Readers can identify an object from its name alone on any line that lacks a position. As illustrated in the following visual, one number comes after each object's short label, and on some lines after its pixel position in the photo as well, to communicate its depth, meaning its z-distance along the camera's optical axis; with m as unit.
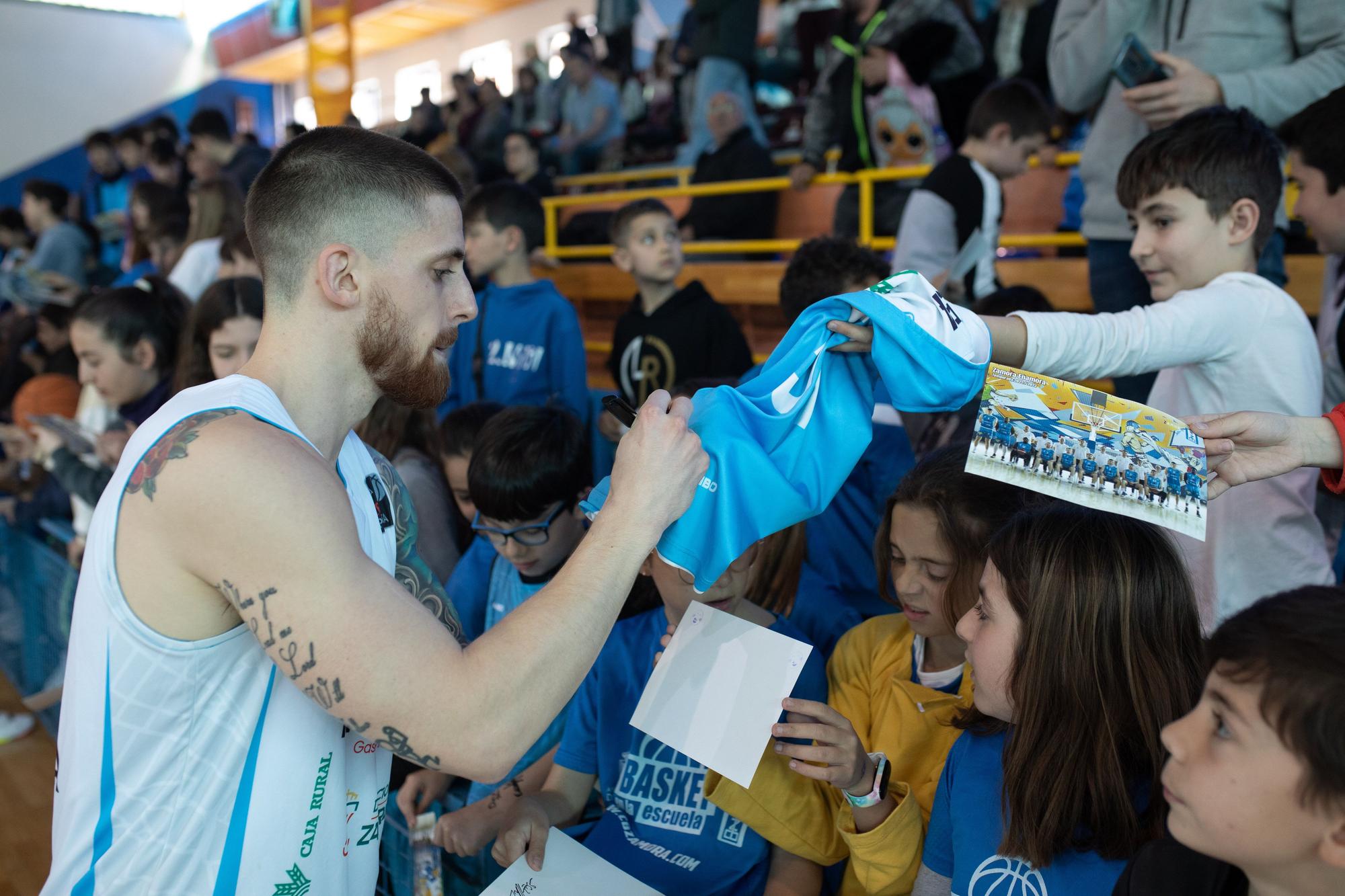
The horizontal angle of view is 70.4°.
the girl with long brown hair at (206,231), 4.92
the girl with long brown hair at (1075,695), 1.31
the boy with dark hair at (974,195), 3.41
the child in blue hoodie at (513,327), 3.63
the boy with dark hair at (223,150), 6.70
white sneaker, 3.88
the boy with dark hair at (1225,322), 1.73
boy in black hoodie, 3.73
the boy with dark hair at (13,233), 9.30
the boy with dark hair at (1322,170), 2.19
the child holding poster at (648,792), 1.71
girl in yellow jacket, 1.45
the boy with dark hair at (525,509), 2.15
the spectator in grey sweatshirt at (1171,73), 2.30
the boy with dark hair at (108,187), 9.26
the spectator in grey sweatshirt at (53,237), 7.56
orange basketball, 4.64
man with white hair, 6.19
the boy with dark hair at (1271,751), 0.91
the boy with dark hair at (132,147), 9.20
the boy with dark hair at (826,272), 2.85
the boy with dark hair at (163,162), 8.48
